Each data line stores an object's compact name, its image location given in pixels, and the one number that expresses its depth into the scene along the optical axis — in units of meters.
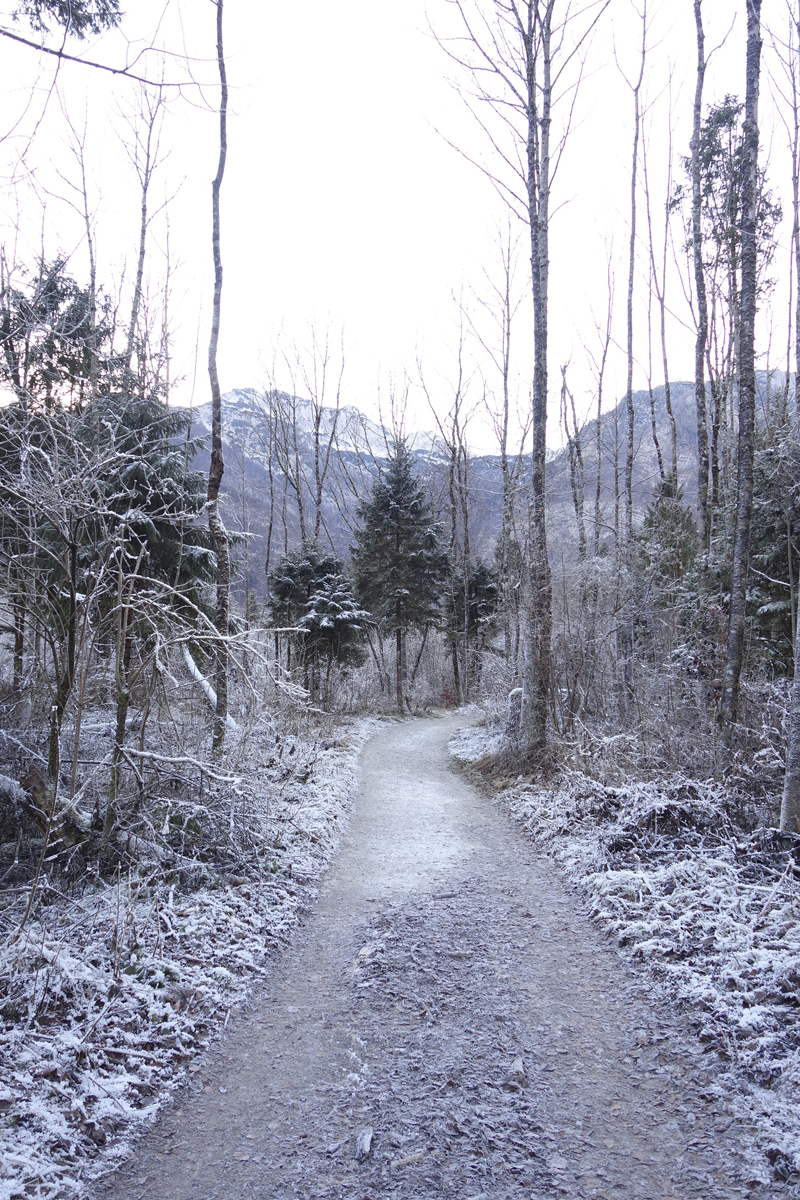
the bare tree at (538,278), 8.94
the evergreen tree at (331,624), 17.31
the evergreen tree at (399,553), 21.62
